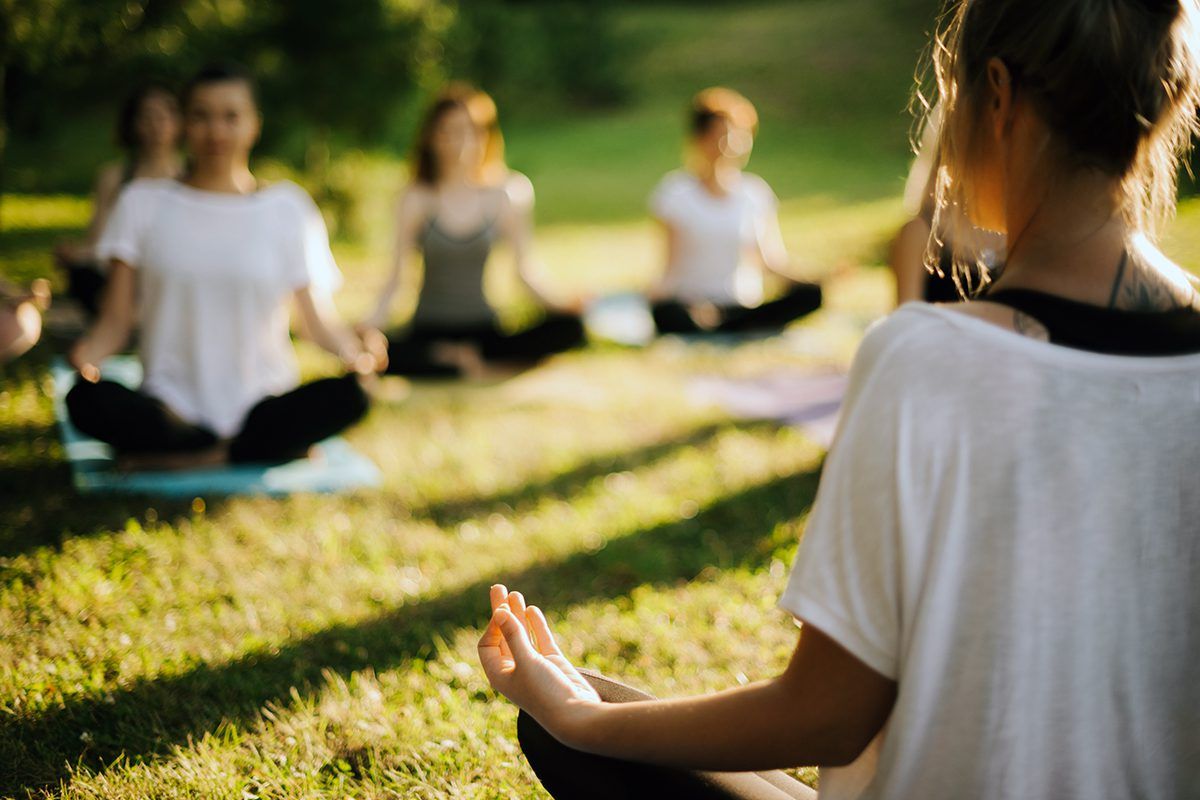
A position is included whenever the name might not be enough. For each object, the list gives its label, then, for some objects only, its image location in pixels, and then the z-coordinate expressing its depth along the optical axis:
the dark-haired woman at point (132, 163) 5.91
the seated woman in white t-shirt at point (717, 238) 7.02
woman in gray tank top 6.00
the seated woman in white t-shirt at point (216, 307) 4.17
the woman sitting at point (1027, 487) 1.13
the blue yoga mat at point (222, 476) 4.13
